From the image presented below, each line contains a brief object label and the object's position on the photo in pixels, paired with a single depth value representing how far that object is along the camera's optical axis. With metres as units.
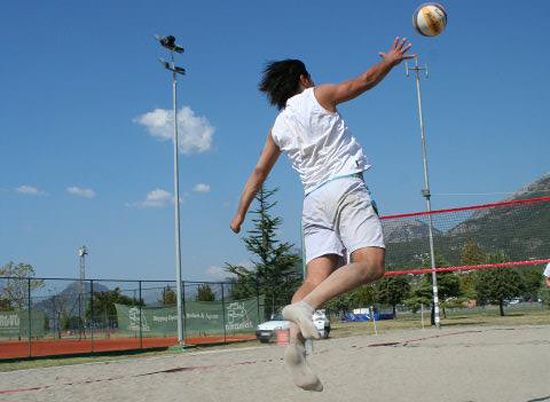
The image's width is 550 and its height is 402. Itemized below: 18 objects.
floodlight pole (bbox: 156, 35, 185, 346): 23.34
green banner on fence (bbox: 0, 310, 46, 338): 23.83
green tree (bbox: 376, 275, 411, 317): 58.03
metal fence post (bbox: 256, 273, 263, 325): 30.50
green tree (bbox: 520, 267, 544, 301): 51.64
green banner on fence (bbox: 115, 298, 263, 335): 27.33
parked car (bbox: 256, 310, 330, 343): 26.44
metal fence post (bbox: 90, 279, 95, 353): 25.67
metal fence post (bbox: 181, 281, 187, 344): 26.38
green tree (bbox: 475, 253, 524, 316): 53.41
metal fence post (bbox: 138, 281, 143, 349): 25.67
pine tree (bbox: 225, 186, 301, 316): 60.06
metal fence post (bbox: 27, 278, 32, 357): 22.64
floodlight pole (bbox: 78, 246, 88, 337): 27.22
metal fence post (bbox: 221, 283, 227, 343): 28.36
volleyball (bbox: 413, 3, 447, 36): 6.12
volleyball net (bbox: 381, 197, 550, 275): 14.60
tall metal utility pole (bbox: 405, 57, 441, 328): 30.03
